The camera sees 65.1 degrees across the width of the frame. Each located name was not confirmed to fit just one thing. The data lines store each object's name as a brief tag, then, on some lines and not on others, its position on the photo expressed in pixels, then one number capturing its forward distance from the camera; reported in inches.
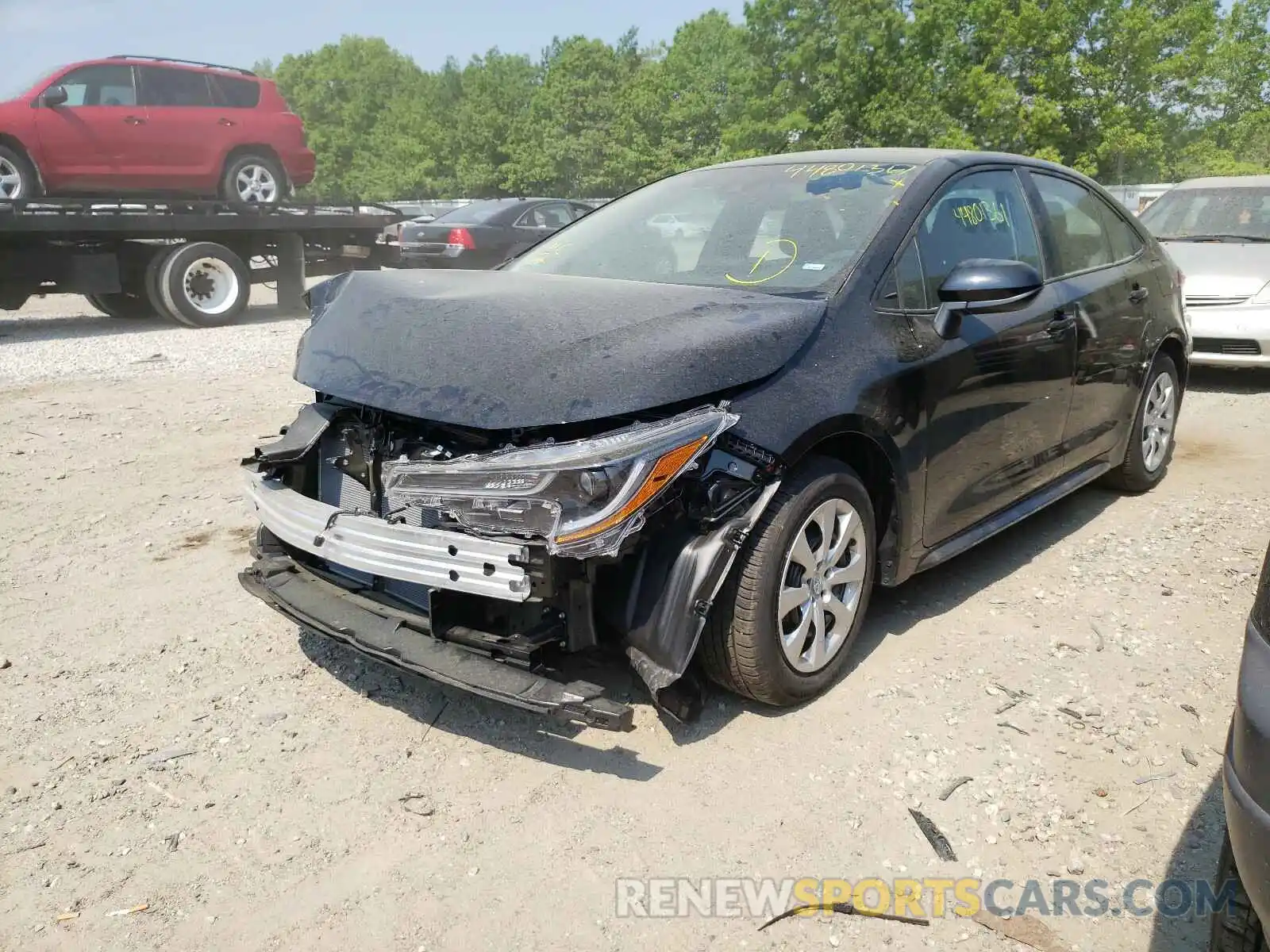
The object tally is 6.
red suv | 457.1
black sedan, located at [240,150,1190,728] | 101.6
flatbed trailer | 413.1
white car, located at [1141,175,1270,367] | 301.1
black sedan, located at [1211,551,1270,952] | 60.9
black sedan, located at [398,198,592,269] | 521.7
